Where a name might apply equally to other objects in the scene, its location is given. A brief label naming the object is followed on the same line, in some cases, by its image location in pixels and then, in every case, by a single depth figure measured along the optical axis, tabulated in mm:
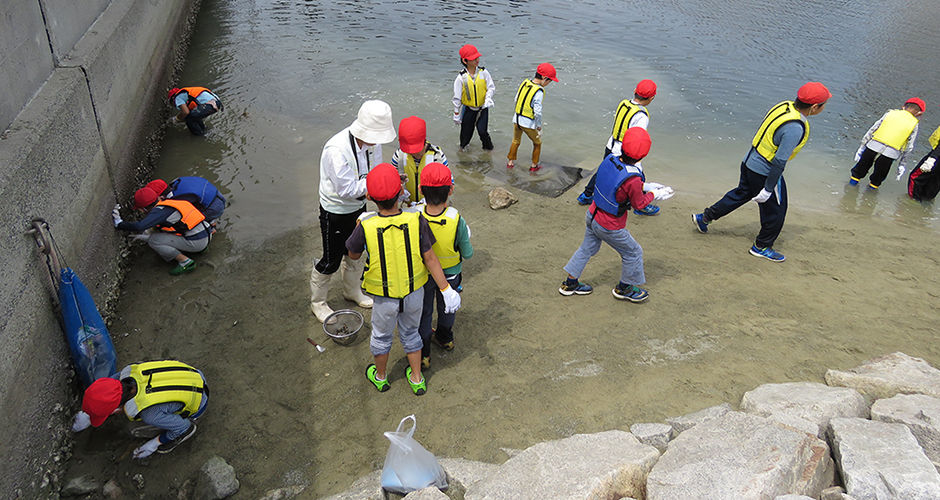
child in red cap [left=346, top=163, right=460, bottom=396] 3350
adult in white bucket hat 3922
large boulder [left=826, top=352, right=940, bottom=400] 3593
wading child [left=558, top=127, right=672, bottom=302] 4289
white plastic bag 2934
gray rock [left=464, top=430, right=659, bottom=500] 2732
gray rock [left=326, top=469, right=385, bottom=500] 3031
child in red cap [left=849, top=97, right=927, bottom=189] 7438
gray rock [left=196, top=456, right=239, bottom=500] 3299
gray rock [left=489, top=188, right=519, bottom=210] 6906
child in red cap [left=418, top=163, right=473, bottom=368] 3498
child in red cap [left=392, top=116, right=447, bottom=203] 4246
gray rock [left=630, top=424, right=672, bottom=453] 3248
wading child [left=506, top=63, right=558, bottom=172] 6863
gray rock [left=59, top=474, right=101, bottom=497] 3285
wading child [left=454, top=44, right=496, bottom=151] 7271
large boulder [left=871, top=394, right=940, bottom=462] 2977
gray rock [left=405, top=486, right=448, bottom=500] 2775
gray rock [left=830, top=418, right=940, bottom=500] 2525
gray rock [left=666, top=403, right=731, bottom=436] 3443
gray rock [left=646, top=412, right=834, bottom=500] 2598
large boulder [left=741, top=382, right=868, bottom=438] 3256
